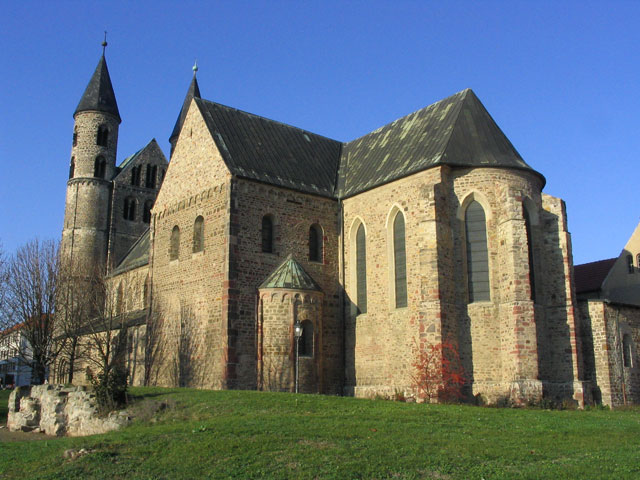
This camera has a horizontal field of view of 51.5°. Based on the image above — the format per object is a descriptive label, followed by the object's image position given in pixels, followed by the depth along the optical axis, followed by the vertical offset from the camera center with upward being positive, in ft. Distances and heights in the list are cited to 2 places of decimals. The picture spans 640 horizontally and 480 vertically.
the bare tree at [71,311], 110.73 +10.91
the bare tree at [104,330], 108.47 +7.55
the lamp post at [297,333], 81.55 +4.95
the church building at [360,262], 84.84 +15.39
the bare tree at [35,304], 110.93 +12.08
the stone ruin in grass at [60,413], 67.15 -4.15
